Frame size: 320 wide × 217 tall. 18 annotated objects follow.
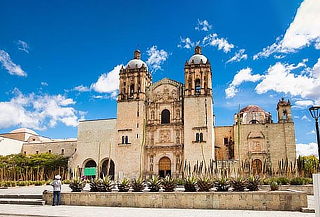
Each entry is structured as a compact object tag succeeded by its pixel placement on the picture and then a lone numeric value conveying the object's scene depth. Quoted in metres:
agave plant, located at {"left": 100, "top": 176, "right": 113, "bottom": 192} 12.95
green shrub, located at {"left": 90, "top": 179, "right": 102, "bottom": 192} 13.02
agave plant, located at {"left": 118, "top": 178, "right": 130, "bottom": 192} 12.59
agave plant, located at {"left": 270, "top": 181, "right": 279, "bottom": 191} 12.43
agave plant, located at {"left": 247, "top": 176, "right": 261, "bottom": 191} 11.77
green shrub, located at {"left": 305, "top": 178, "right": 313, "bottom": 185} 17.62
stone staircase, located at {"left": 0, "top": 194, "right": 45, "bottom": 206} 13.05
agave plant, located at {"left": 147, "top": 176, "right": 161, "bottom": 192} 12.43
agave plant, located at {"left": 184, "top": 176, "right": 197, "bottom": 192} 12.09
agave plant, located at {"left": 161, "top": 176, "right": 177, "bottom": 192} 12.18
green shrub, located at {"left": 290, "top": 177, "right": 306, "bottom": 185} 17.39
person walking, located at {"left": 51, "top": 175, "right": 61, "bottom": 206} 12.26
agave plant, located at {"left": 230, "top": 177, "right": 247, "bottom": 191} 11.73
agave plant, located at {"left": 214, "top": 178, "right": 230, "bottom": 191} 11.94
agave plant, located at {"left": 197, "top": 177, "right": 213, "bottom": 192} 12.00
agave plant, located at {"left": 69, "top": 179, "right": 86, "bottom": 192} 13.20
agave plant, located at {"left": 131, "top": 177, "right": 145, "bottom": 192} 12.62
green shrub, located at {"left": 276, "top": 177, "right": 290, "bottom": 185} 17.89
